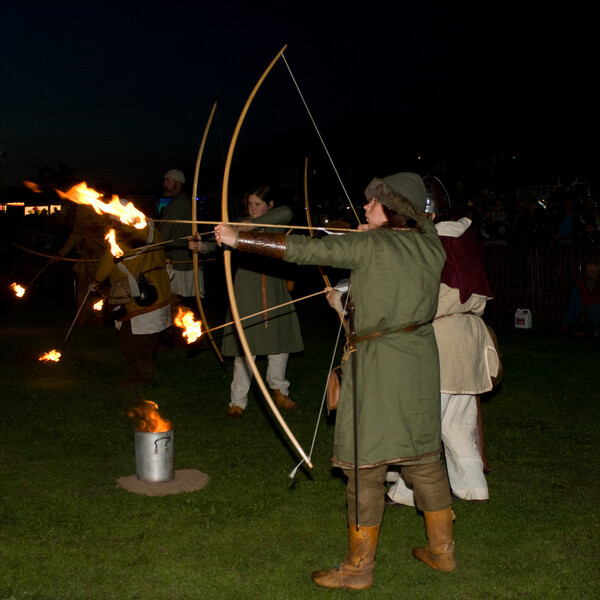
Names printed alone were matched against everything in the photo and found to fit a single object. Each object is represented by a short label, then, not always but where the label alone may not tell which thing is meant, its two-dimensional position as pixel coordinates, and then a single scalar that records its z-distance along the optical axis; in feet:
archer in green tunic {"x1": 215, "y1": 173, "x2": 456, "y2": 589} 12.03
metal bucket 16.72
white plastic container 40.34
